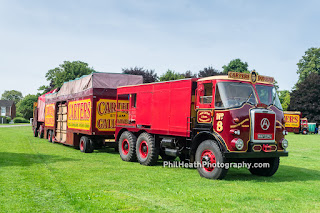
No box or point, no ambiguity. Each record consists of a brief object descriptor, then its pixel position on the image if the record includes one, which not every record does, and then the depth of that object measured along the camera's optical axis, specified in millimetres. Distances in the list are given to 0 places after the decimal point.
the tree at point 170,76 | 57219
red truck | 9688
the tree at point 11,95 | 165625
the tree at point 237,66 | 81875
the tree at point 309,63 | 86438
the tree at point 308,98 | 64625
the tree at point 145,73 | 55250
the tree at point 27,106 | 100562
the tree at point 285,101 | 80062
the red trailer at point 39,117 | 28672
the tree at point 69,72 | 82562
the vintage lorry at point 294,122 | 54531
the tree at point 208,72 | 60444
